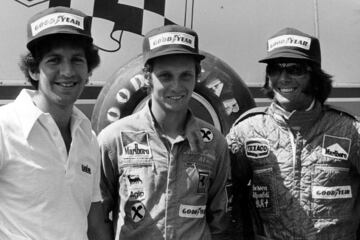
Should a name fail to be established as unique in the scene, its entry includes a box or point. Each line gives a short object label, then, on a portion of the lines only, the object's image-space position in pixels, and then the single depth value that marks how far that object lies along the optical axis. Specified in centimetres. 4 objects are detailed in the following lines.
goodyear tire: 352
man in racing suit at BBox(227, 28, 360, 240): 248
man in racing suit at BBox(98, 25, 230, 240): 231
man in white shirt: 188
